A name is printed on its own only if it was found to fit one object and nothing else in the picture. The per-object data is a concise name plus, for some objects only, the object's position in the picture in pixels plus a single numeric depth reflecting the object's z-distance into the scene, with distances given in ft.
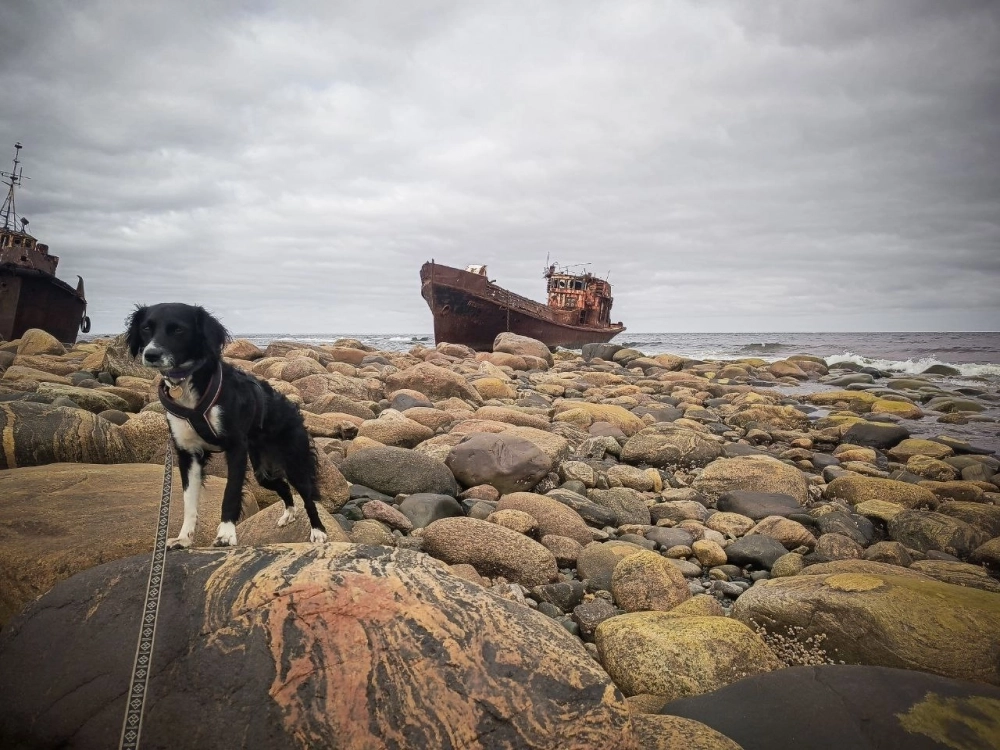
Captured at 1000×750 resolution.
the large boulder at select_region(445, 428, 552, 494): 20.53
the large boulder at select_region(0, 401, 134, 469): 13.89
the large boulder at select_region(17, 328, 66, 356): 48.42
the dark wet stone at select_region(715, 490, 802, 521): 20.90
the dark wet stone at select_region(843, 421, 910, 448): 36.01
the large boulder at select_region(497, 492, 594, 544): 17.13
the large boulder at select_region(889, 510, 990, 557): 17.97
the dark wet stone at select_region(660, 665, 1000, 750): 7.17
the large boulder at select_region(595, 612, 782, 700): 9.79
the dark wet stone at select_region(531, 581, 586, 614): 13.29
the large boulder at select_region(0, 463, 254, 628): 8.25
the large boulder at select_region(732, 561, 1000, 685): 9.72
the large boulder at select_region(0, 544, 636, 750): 5.63
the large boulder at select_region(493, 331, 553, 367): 87.76
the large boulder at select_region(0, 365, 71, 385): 27.12
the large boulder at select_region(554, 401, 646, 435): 34.35
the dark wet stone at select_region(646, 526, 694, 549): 17.49
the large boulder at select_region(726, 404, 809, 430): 40.16
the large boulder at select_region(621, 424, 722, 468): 27.84
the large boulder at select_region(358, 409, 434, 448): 24.18
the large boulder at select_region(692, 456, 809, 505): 23.08
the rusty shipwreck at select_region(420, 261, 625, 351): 106.93
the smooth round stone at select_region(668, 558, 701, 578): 15.78
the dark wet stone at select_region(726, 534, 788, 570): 16.39
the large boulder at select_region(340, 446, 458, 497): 18.85
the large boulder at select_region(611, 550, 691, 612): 13.08
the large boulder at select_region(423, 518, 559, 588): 14.12
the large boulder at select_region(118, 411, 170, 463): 15.83
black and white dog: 8.70
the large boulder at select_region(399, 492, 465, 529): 16.69
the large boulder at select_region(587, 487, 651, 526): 19.65
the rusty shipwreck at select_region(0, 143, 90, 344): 75.87
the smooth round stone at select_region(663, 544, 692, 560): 16.71
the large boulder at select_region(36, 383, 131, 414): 21.52
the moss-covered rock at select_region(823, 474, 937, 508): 22.12
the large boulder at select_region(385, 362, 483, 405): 37.99
